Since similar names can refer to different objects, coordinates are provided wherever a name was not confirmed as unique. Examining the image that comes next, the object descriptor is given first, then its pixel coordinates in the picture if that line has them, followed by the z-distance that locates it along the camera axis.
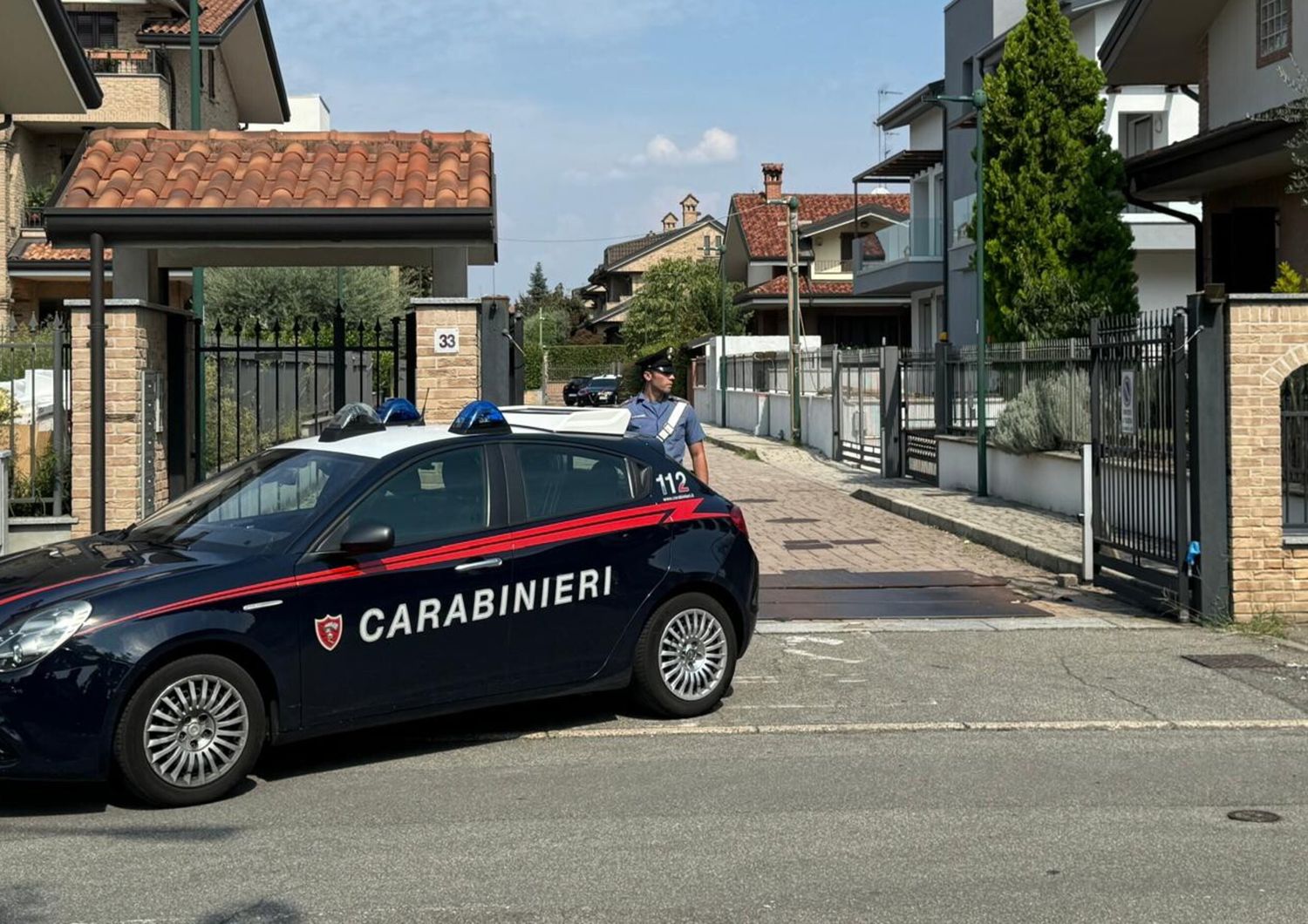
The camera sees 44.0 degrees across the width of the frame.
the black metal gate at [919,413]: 25.20
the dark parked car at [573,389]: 69.12
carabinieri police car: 6.62
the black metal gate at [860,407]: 29.80
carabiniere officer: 11.49
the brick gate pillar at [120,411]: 12.73
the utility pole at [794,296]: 36.03
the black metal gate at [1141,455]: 11.81
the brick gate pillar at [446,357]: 12.77
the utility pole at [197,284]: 14.31
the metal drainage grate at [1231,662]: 10.16
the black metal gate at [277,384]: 13.20
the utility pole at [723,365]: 49.19
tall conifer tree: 25.08
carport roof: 12.42
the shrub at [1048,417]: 18.73
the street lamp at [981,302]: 21.05
